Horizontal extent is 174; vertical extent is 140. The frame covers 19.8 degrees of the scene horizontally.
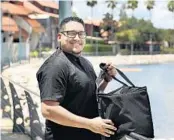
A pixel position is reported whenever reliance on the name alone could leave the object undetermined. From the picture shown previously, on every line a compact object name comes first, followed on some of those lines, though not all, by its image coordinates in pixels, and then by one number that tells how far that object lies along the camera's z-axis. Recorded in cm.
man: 243
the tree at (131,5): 7688
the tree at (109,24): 7600
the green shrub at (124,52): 6812
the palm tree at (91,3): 8364
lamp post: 509
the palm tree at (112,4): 8173
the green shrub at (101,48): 6353
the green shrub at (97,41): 7162
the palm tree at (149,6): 6679
